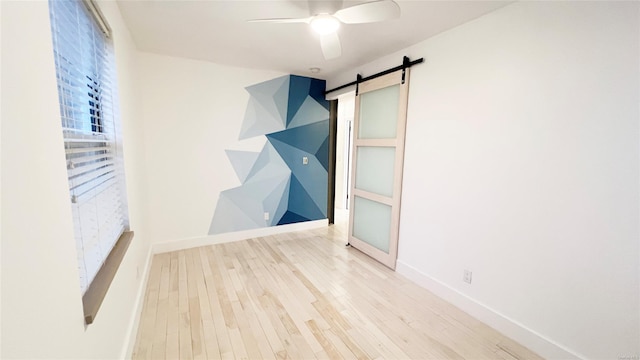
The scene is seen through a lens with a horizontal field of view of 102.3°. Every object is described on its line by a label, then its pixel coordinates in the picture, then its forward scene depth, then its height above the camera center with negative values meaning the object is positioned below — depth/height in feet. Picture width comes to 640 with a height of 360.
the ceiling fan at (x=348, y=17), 5.01 +2.83
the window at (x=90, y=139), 3.54 +0.12
